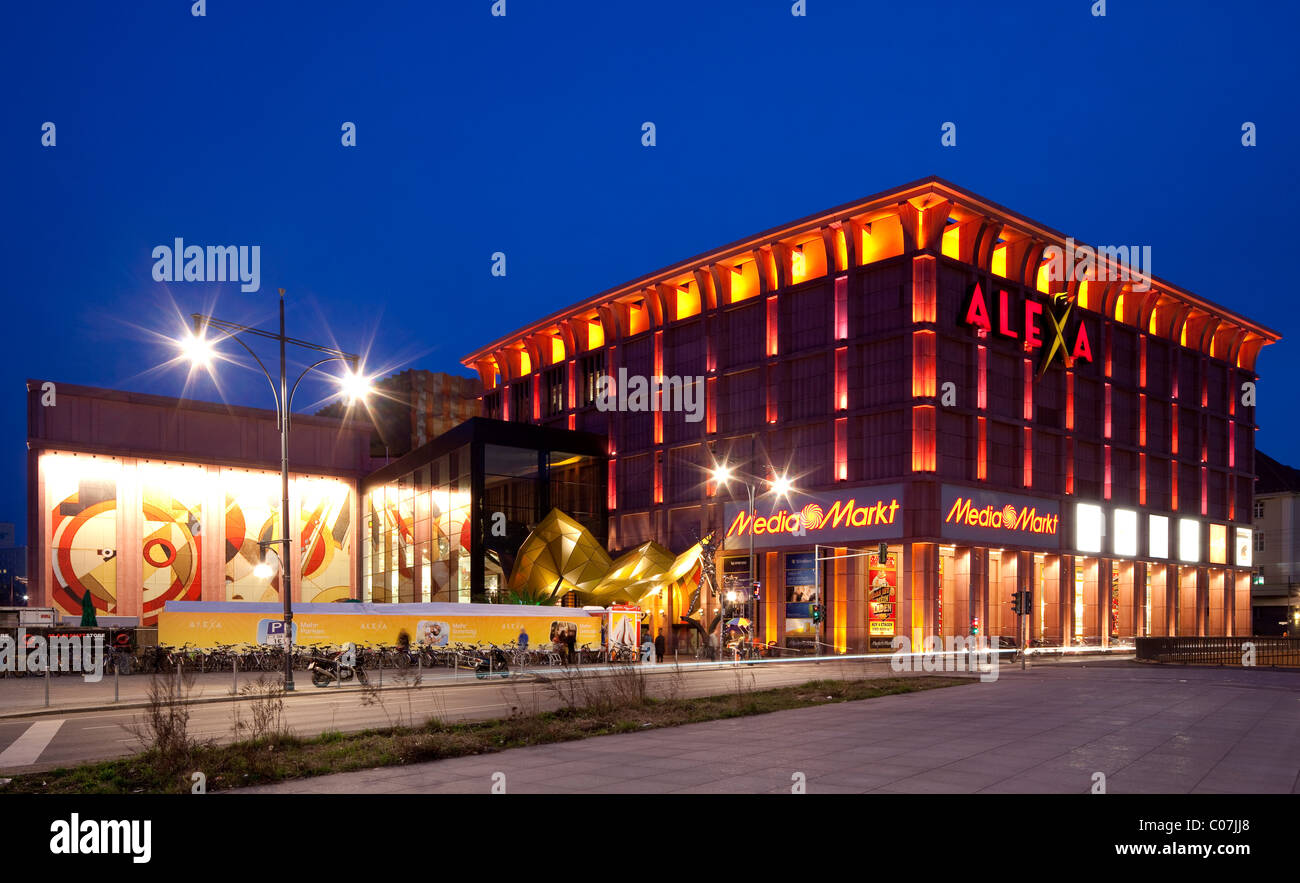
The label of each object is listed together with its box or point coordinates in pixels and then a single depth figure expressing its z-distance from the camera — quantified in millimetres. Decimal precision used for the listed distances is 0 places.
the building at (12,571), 158175
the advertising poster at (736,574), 63750
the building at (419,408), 121438
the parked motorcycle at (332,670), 30673
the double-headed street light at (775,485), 61050
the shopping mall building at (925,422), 57031
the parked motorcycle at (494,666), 35153
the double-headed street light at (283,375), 26500
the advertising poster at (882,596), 57594
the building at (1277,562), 99562
